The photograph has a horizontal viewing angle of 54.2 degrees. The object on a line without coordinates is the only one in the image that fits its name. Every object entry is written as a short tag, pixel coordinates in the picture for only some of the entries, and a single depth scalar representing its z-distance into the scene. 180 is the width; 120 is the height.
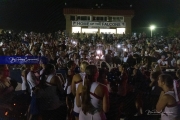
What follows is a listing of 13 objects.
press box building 20.28
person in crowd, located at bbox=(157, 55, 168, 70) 7.95
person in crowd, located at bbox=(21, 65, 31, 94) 4.84
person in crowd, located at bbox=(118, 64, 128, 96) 4.95
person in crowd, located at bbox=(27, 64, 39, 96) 3.96
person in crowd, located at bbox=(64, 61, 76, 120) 4.29
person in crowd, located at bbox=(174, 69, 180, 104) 2.76
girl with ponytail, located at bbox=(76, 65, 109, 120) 2.66
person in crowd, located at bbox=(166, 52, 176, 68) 8.17
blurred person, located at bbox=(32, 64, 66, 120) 3.44
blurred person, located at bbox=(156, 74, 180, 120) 2.71
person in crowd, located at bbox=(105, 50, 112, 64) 8.94
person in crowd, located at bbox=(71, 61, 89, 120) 3.37
